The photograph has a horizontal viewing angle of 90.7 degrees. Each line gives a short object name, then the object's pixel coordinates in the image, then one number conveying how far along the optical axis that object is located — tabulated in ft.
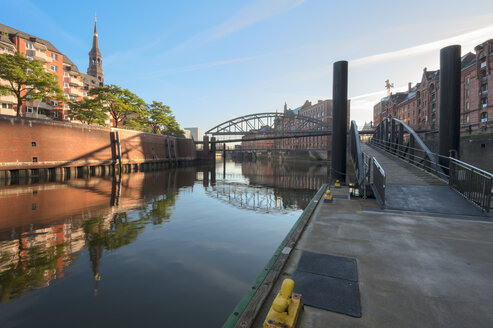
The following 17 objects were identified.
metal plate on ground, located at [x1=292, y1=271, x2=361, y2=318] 11.14
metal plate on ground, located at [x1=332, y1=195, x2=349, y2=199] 39.62
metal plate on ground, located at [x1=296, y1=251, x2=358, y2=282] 14.33
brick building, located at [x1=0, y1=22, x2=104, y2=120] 157.58
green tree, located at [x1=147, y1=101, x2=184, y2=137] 225.35
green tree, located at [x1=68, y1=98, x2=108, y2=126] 154.40
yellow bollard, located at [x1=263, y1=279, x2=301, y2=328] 9.31
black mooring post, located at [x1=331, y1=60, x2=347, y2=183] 54.32
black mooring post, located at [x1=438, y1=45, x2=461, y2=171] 40.83
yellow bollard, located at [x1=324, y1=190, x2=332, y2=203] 36.64
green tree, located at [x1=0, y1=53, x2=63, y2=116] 110.93
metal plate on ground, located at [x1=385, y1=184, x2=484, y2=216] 28.40
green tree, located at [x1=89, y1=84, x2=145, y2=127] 161.99
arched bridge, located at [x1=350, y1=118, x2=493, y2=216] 28.25
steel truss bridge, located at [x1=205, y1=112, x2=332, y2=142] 338.79
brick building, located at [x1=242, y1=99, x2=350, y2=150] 356.40
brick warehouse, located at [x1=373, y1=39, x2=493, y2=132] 148.78
